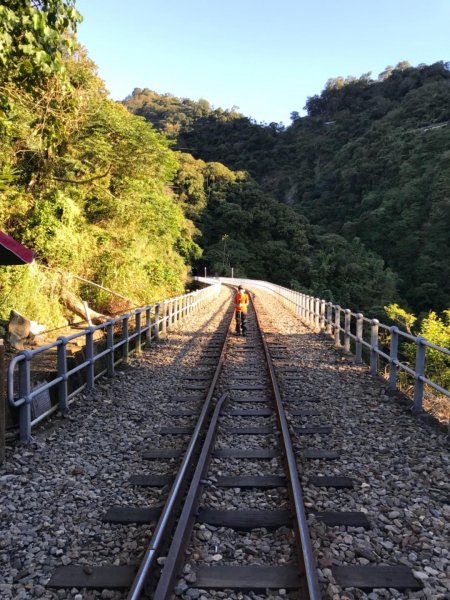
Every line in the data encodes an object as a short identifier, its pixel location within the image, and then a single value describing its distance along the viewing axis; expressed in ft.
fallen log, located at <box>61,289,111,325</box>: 58.79
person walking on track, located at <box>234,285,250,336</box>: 50.39
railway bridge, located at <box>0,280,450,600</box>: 10.92
